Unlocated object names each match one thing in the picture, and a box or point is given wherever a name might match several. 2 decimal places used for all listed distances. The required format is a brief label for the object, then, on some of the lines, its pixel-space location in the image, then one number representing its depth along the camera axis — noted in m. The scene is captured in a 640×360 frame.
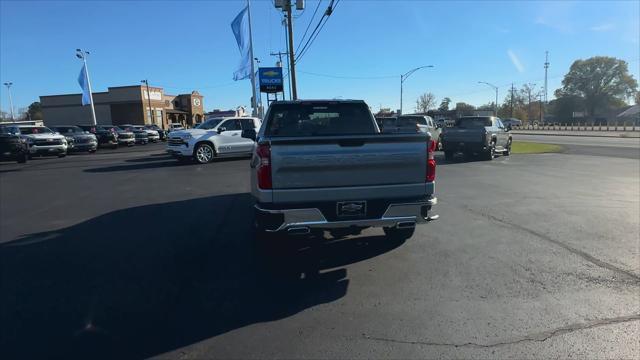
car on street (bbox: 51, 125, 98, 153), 25.94
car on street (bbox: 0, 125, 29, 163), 18.03
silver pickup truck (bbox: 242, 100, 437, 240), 4.46
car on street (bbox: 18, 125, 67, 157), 21.28
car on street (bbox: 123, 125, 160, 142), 39.41
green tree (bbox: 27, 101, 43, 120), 113.31
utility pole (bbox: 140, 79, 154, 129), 61.73
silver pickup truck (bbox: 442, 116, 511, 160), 17.31
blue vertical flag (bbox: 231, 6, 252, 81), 32.53
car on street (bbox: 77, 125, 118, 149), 31.19
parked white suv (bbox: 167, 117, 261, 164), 17.05
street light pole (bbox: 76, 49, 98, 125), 40.25
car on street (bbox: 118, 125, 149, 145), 37.75
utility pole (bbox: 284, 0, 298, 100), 26.20
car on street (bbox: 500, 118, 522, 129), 84.73
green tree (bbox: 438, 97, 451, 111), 141.46
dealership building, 62.53
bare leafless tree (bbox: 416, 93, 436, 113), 127.57
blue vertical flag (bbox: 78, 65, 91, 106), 40.39
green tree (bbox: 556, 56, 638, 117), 108.69
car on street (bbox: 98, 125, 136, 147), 33.85
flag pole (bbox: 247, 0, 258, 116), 33.34
